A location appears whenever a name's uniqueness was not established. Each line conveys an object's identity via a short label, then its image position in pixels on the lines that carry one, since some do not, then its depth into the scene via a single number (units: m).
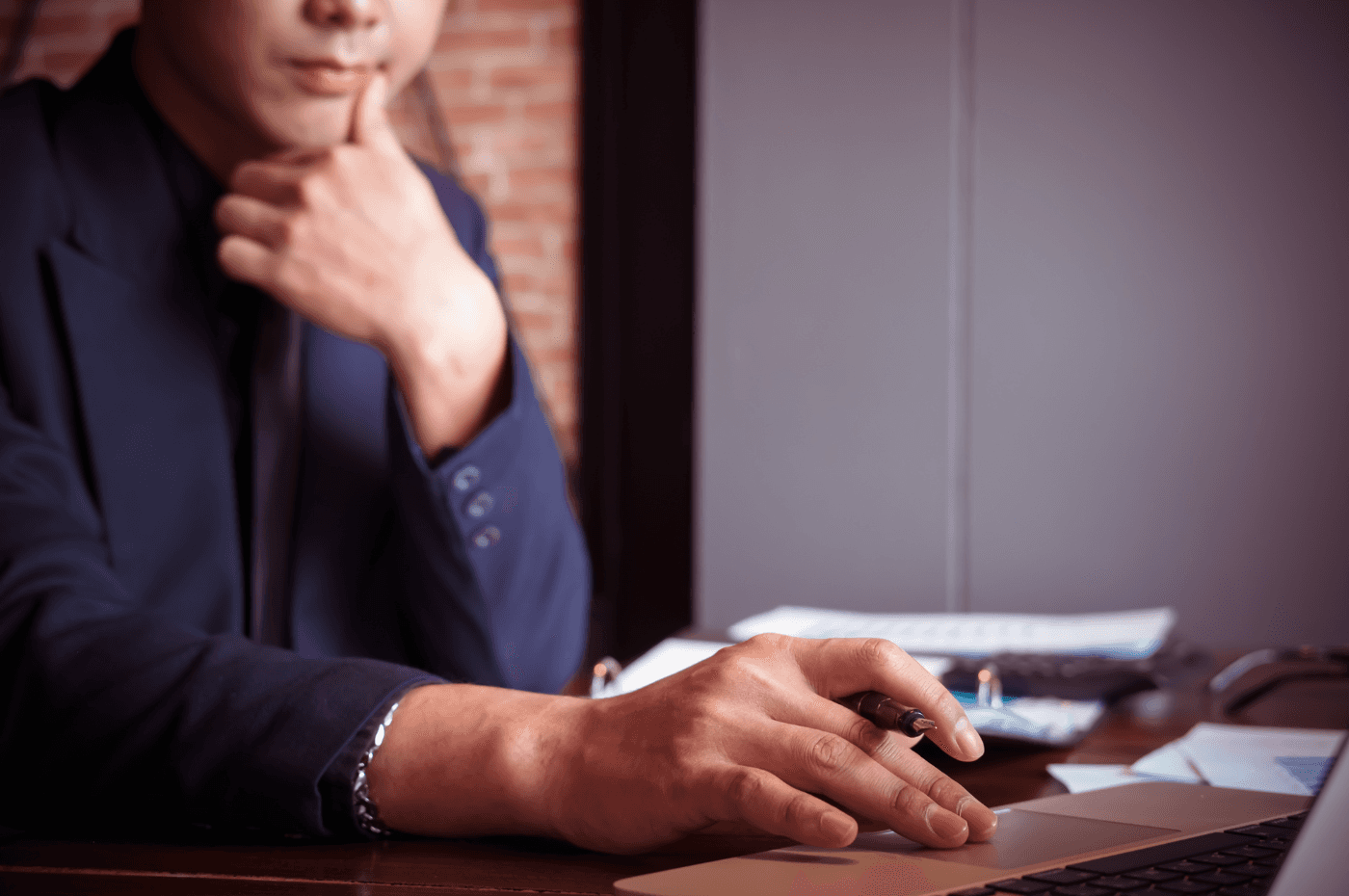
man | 0.53
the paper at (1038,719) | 0.73
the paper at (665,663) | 0.90
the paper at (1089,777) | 0.66
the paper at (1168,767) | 0.69
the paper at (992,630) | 1.07
